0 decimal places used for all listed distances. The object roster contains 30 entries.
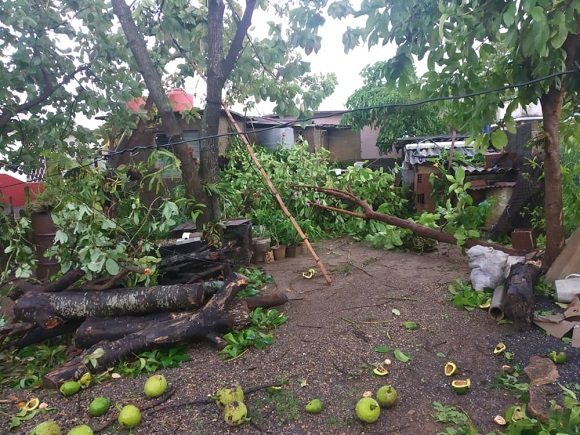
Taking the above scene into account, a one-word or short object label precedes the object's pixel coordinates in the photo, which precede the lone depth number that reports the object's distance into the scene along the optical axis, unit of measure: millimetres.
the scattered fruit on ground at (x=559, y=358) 2904
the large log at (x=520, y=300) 3396
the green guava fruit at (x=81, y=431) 2371
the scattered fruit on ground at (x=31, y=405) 2831
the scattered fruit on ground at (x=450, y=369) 2918
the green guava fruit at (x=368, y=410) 2447
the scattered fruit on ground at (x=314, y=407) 2594
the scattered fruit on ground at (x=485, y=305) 3849
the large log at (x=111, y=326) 3445
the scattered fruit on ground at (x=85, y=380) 3037
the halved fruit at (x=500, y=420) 2377
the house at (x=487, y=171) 6850
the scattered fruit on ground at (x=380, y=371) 2943
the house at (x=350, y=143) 17047
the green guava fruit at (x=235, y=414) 2486
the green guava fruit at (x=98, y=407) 2694
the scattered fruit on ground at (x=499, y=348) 3135
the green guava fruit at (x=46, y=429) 2406
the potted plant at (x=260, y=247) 6109
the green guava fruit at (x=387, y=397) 2575
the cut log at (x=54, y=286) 3814
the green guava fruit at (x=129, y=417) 2527
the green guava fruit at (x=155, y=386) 2805
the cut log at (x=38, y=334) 3760
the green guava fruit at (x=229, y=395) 2609
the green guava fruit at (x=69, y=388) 2951
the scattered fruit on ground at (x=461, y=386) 2695
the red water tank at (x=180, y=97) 7836
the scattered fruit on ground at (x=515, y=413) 2314
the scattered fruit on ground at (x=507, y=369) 2898
